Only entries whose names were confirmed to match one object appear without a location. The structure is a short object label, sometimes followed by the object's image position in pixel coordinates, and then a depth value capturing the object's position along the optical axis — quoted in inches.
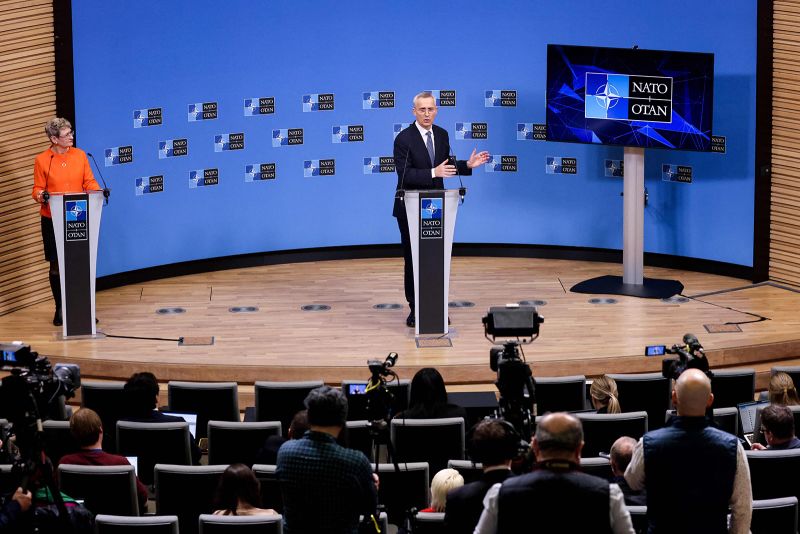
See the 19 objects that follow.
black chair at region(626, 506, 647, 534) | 392.2
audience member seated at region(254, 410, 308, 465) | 453.7
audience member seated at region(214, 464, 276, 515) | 389.4
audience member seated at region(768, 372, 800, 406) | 526.9
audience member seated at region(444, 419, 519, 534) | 334.0
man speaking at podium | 725.9
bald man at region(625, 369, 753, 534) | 348.5
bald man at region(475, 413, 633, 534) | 295.4
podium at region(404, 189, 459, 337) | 690.8
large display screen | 800.9
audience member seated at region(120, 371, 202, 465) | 512.4
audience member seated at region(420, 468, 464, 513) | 384.5
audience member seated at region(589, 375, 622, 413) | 525.7
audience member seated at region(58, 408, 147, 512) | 439.2
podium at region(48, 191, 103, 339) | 703.1
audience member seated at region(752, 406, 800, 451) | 461.4
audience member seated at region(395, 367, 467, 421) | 520.4
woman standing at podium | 718.5
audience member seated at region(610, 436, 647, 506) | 417.7
